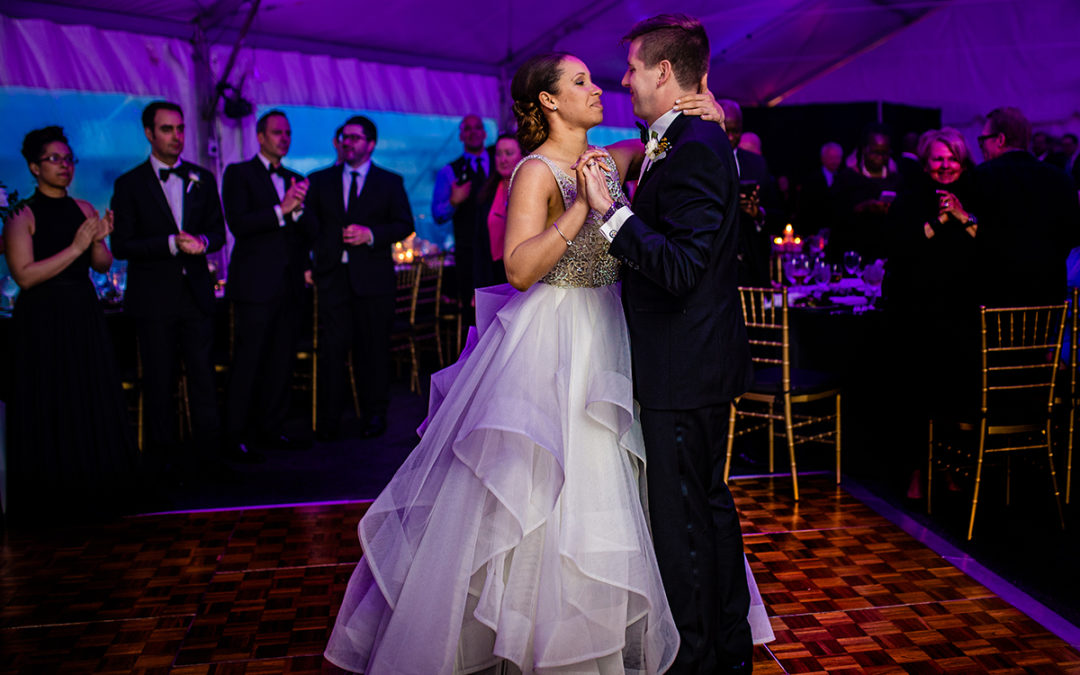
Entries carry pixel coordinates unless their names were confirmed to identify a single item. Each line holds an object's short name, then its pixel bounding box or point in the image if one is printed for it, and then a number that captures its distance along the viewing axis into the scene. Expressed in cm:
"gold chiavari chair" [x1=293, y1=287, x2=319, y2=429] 539
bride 214
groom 207
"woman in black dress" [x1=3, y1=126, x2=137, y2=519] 384
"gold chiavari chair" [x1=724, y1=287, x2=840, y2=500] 396
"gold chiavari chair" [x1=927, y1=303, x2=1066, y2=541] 350
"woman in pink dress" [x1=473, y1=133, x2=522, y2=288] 433
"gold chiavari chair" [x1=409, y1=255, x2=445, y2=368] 644
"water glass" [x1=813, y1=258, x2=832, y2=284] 523
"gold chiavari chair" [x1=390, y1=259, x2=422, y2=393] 625
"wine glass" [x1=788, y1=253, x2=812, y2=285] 530
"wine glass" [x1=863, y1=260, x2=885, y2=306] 490
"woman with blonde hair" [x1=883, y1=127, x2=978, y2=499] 381
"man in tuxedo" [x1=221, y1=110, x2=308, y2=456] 475
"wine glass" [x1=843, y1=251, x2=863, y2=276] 538
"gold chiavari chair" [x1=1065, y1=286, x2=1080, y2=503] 373
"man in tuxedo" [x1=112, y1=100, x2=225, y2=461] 420
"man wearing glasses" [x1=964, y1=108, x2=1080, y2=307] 393
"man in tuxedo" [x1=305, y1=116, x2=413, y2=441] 509
